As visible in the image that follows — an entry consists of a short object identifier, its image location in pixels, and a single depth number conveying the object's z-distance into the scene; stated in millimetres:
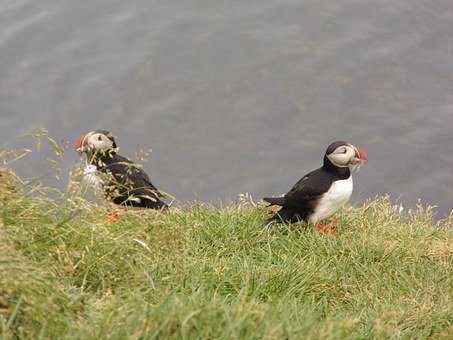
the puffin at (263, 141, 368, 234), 14883
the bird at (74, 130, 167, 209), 14968
